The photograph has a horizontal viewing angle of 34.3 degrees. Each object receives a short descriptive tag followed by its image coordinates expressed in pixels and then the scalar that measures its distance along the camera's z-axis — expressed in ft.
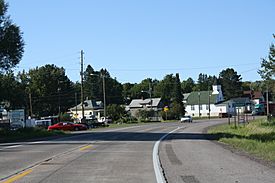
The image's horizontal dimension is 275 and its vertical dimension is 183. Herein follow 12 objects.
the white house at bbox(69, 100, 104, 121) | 433.89
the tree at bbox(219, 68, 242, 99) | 493.77
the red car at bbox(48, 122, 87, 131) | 198.59
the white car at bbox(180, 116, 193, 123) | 284.61
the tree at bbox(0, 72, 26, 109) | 167.92
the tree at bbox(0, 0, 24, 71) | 141.49
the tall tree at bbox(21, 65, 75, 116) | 382.63
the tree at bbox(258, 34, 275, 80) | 160.67
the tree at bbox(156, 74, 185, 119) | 356.38
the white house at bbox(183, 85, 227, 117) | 433.89
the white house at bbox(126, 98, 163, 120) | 457.68
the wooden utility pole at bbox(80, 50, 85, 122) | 224.86
